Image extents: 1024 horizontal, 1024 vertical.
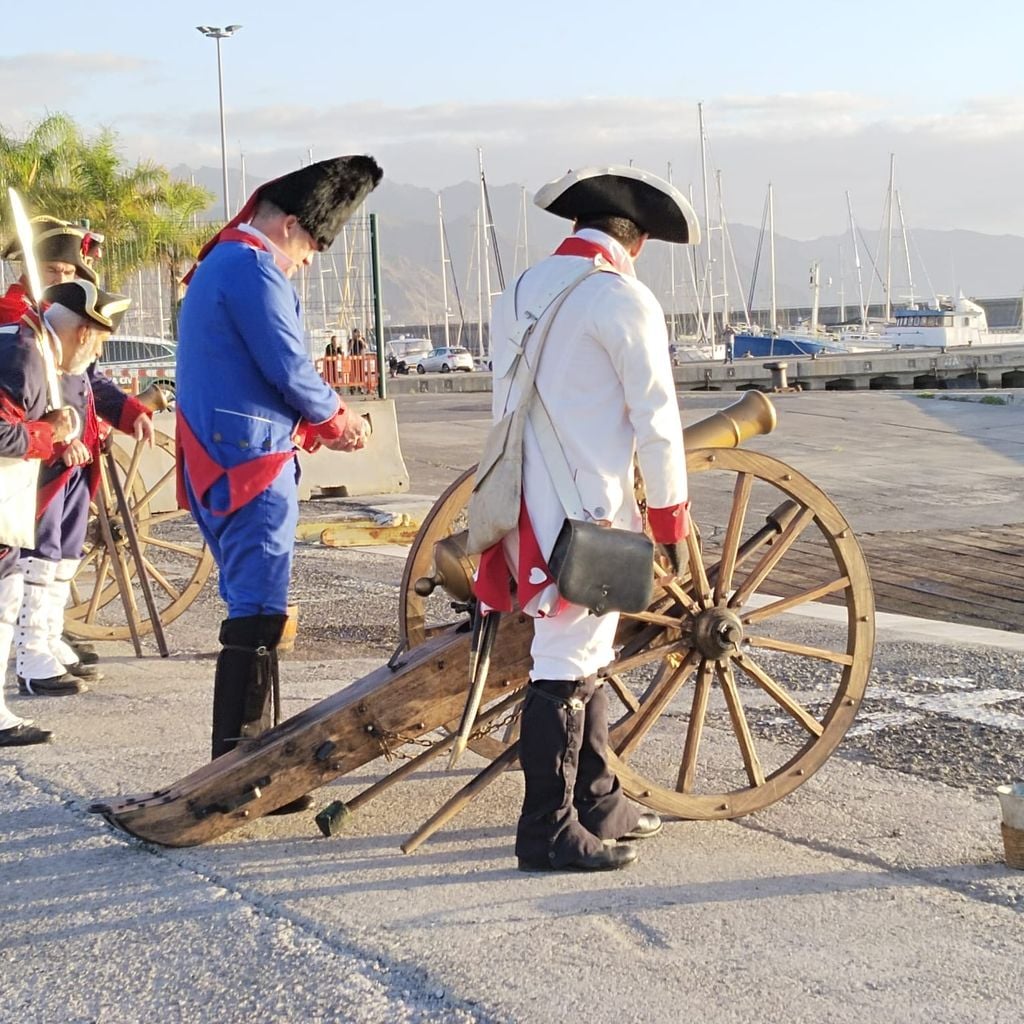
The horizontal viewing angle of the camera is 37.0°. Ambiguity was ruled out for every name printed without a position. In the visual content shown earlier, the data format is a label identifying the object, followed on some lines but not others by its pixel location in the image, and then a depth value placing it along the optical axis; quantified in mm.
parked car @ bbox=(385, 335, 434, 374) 65400
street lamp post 43250
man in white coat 3826
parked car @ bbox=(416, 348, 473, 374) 63219
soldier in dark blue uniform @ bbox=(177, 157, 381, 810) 4473
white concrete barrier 13125
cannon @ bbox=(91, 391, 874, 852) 4094
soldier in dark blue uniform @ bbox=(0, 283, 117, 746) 5359
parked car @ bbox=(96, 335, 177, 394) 25719
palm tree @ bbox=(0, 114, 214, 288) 33562
